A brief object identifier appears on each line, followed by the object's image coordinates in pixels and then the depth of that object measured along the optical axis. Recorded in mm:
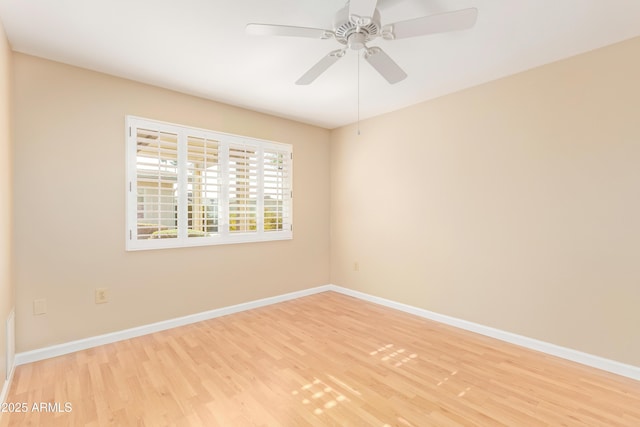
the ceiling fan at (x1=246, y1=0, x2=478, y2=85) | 1516
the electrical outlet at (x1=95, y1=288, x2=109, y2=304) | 2711
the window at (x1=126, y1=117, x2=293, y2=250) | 2928
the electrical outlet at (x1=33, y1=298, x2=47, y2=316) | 2445
